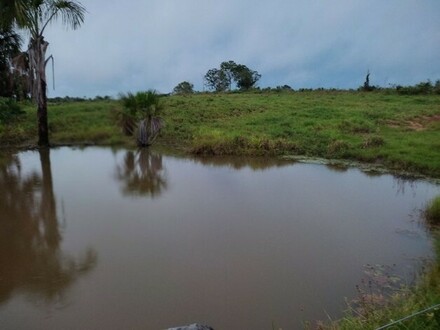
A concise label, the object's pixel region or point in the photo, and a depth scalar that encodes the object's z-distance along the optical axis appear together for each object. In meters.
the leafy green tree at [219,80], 46.22
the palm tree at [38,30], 12.64
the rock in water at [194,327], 2.92
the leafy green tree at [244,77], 44.09
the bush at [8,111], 16.04
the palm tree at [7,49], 18.02
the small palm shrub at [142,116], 14.12
